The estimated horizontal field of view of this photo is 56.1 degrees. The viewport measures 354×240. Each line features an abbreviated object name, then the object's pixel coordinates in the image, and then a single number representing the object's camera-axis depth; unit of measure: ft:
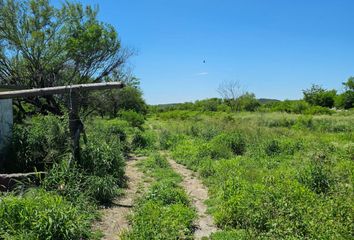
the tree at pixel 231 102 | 180.71
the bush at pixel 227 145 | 41.28
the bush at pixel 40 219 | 15.60
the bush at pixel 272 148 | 41.54
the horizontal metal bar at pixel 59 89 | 23.88
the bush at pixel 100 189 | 23.52
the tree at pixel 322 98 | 158.47
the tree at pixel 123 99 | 61.77
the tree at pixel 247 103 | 178.19
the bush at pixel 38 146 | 26.10
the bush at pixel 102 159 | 26.25
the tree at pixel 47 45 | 51.24
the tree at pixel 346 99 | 142.00
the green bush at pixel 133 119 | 70.69
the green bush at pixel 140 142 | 52.26
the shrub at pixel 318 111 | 118.42
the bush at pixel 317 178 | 24.32
